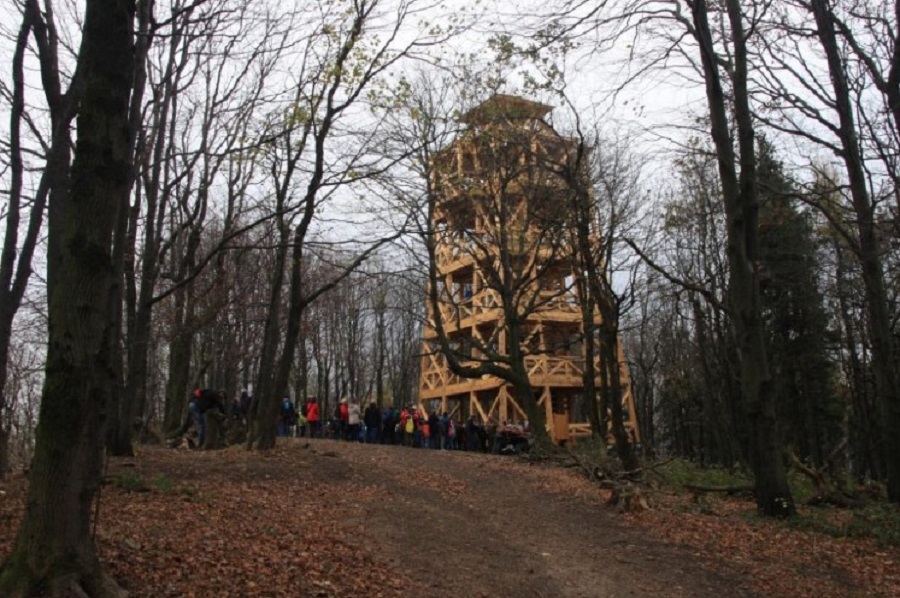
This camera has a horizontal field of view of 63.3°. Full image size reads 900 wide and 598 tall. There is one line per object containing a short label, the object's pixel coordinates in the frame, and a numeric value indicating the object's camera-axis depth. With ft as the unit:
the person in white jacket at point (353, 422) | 82.02
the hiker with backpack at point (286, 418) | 77.82
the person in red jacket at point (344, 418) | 82.38
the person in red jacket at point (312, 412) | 78.43
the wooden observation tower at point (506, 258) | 58.78
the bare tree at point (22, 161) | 29.99
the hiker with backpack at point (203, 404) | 54.34
